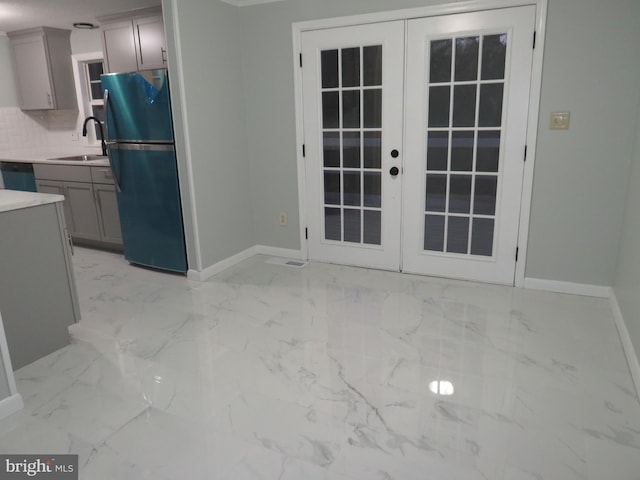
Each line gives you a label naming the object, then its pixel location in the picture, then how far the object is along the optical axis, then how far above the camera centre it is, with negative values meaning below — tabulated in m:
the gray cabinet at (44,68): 5.03 +0.66
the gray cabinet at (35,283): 2.40 -0.81
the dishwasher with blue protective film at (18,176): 4.93 -0.48
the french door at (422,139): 3.26 -0.14
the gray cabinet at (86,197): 4.41 -0.64
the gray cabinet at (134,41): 4.21 +0.79
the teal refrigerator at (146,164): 3.61 -0.29
